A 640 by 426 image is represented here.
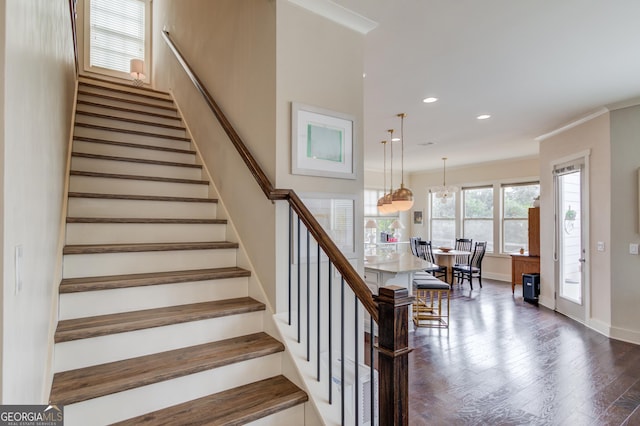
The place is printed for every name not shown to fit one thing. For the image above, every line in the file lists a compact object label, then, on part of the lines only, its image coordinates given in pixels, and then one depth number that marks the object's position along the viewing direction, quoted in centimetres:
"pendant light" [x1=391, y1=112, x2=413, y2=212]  507
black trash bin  571
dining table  728
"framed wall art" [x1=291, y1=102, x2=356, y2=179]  216
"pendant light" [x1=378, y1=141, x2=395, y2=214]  549
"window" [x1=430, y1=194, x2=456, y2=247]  900
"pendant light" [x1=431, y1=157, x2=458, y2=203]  800
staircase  157
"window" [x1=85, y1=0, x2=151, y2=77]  573
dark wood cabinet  621
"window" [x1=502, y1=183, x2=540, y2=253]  755
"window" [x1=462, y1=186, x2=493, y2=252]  823
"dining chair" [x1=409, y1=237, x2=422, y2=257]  759
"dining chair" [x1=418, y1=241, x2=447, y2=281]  723
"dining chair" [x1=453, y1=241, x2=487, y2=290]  709
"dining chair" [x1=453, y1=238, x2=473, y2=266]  802
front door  469
